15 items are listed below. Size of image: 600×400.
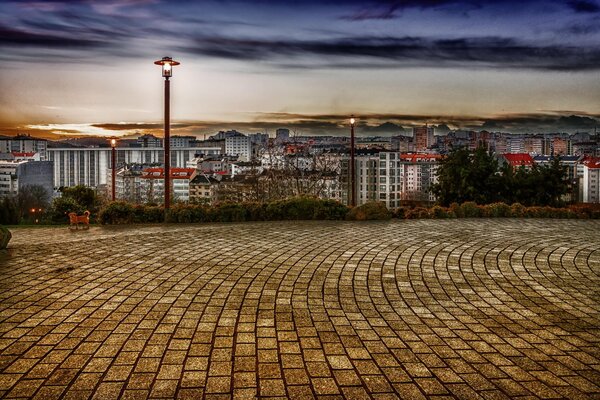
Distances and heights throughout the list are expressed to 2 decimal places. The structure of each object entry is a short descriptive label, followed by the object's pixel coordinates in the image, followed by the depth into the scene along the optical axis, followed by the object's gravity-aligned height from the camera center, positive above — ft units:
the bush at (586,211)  54.39 -2.88
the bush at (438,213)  52.09 -2.91
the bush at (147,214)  45.78 -2.59
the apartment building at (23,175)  138.00 +3.80
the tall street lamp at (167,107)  45.11 +7.65
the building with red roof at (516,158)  157.79 +9.96
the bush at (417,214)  51.26 -2.95
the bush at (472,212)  53.16 -2.86
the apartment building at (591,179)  104.37 +1.56
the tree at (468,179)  65.72 +0.99
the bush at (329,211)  48.75 -2.48
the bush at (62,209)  50.31 -2.29
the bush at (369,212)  48.75 -2.64
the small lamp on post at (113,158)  56.24 +3.65
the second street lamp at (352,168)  59.79 +2.35
